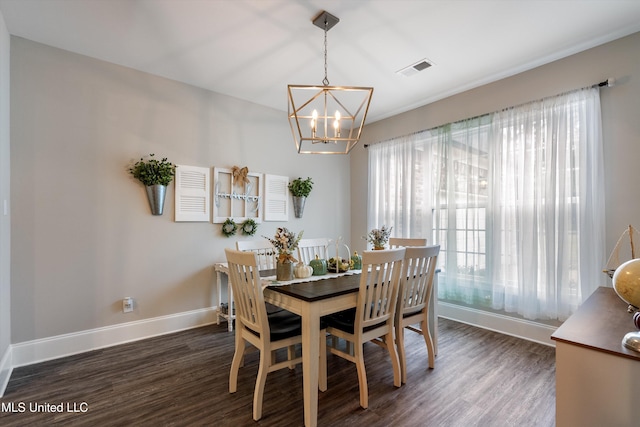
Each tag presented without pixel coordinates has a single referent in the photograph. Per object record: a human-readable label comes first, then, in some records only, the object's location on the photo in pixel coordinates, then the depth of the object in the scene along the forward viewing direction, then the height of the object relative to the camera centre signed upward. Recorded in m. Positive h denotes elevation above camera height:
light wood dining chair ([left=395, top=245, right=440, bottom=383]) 2.26 -0.63
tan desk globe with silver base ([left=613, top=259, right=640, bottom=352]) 1.08 -0.27
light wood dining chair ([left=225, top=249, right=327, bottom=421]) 1.83 -0.77
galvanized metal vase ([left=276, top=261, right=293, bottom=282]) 2.24 -0.43
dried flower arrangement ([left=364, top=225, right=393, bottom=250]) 2.89 -0.22
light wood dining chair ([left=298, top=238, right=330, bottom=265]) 3.23 -0.38
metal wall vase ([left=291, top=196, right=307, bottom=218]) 4.34 +0.16
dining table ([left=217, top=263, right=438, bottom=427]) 1.75 -0.57
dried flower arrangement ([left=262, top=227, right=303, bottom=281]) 2.24 -0.30
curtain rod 2.59 +1.18
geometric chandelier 2.22 +1.55
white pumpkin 2.32 -0.45
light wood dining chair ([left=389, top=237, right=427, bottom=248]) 3.10 -0.30
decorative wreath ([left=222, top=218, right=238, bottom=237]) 3.68 -0.14
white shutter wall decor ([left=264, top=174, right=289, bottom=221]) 4.07 +0.25
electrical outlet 3.03 -0.92
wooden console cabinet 1.04 -0.61
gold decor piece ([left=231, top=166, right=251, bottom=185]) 3.76 +0.54
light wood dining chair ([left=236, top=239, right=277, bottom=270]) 2.96 -0.39
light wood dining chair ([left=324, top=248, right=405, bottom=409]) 1.96 -0.69
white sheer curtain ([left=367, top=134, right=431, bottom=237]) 4.02 +0.40
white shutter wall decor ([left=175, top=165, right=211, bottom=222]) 3.38 +0.26
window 2.70 +0.13
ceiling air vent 3.03 +1.58
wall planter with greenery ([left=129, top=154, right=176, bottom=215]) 3.07 +0.41
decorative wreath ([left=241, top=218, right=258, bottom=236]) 3.84 -0.15
